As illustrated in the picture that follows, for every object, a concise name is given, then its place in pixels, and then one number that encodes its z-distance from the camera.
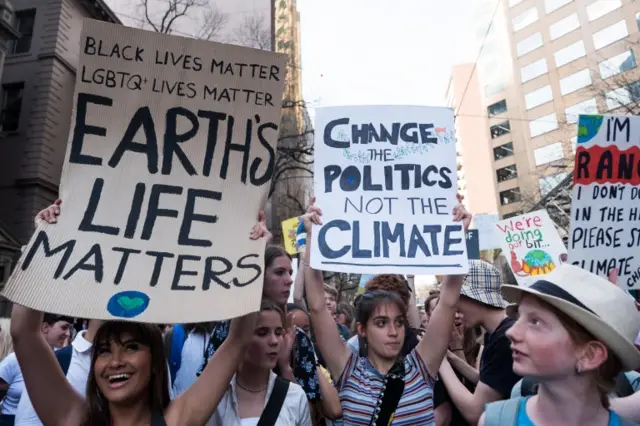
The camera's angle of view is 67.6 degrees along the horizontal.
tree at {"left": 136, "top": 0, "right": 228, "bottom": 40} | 24.19
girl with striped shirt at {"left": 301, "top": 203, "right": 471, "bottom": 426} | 2.49
